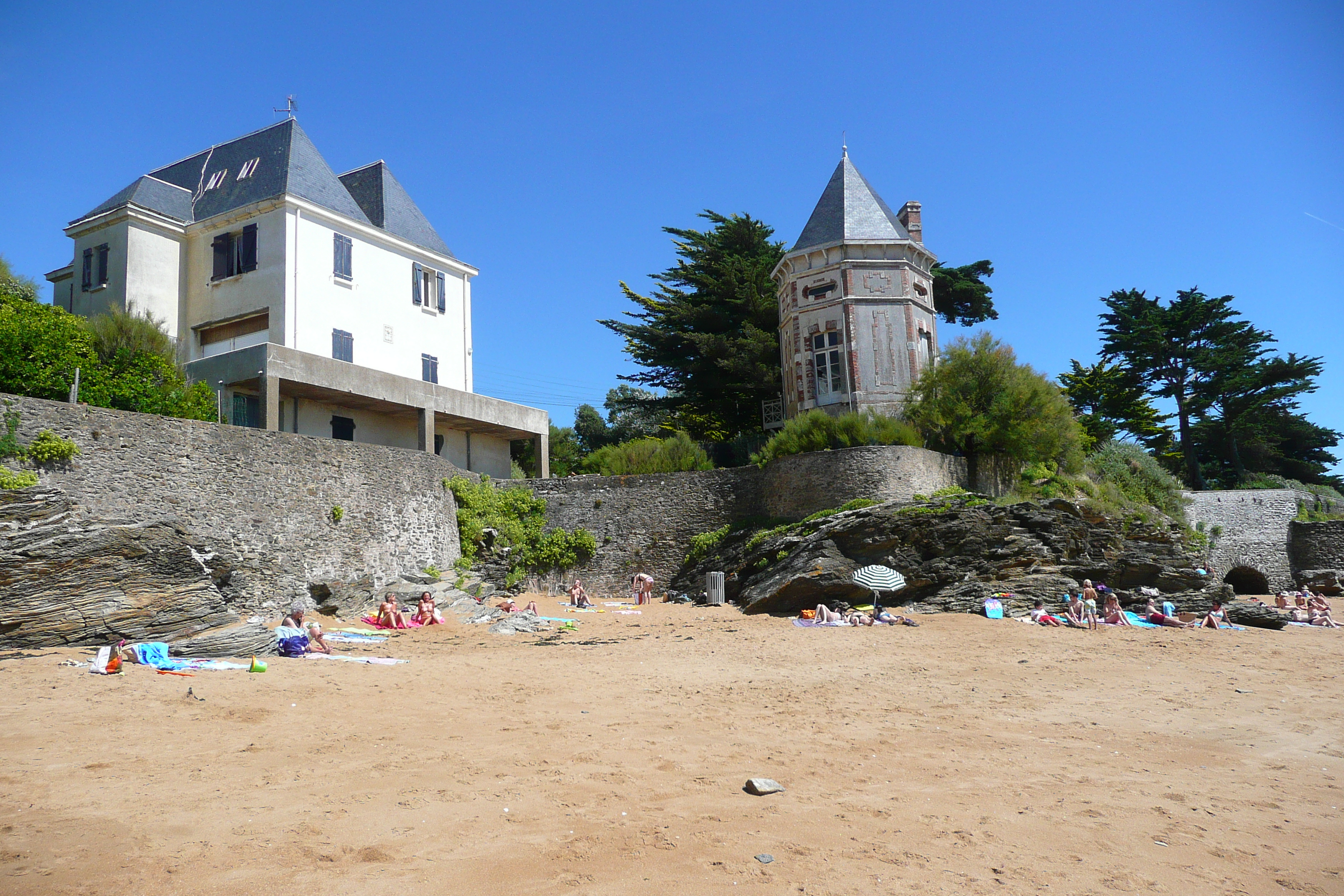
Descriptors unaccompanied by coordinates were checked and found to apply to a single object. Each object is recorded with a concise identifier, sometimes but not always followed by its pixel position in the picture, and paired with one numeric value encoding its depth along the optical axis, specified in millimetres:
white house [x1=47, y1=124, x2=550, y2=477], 20609
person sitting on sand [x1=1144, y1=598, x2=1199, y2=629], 16703
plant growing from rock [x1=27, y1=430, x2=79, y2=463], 12867
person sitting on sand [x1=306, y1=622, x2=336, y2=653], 11758
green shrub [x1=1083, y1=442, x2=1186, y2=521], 25156
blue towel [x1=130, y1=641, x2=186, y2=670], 9945
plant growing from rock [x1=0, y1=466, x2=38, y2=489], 12195
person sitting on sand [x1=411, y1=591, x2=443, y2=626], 15492
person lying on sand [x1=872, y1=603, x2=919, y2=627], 15969
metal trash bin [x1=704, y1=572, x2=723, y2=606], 19312
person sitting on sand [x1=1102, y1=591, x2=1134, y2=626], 16422
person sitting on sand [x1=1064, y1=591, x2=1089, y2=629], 16234
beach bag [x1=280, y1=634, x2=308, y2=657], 11367
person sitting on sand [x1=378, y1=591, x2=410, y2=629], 14898
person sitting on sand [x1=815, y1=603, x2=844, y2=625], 16125
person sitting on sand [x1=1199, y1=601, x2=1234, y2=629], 16922
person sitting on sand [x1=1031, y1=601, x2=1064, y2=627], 16250
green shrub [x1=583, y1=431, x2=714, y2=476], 22875
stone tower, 22891
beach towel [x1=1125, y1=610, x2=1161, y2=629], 16578
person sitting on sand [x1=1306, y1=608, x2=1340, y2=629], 18797
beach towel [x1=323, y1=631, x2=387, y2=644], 13109
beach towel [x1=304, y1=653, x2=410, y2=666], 11211
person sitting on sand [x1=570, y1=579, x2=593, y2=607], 19344
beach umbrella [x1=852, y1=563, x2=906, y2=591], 16484
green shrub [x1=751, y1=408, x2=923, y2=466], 20188
